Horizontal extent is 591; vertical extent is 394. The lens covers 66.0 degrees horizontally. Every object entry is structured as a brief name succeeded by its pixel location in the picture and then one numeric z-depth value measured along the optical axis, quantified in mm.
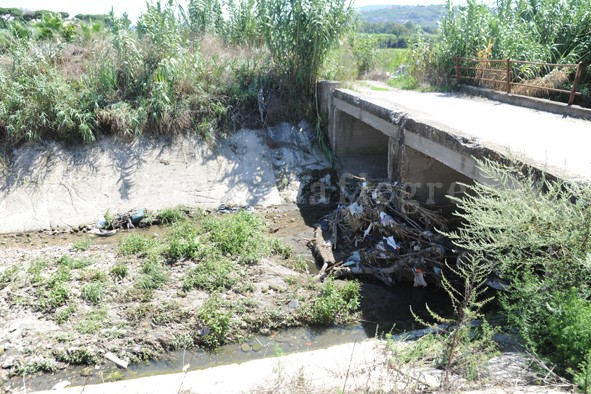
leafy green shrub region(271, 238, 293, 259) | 8266
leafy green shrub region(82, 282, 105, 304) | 6555
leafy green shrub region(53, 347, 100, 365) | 5598
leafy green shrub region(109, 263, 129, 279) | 7191
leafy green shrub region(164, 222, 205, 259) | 7691
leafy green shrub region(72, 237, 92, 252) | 8367
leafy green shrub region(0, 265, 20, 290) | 6952
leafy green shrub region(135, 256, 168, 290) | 6887
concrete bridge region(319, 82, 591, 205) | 6123
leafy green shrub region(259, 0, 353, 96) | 11531
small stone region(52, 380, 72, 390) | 5198
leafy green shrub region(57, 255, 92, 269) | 7449
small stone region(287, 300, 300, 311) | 6633
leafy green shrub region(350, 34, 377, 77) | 15641
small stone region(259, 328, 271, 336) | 6258
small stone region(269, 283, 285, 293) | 7020
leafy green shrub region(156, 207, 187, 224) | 9805
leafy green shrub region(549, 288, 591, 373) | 3828
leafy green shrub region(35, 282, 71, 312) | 6373
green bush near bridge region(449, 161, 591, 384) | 4066
